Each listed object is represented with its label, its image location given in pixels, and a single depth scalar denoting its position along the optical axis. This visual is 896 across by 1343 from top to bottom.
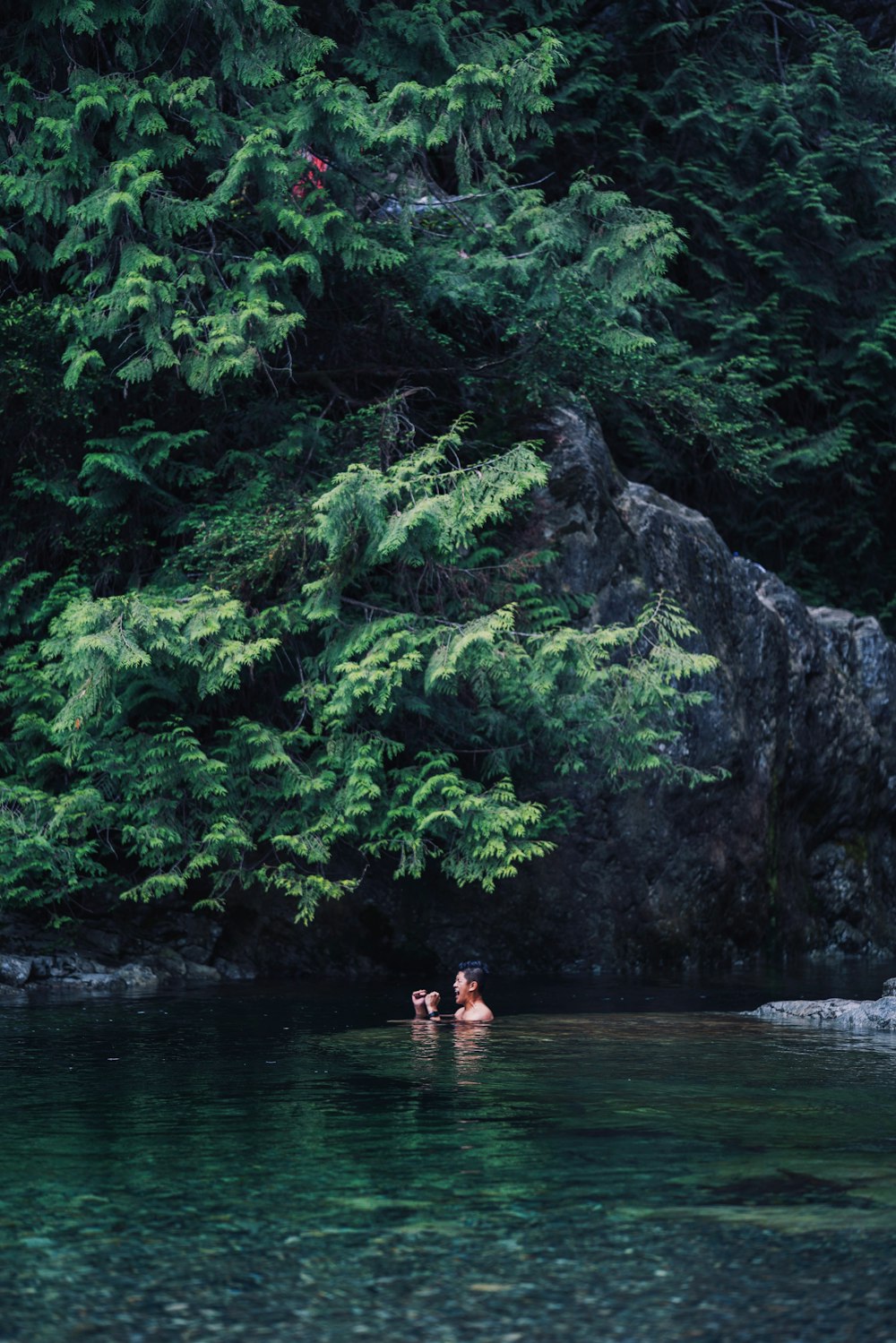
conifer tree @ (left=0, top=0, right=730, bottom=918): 15.31
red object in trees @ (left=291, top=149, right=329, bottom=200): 16.86
